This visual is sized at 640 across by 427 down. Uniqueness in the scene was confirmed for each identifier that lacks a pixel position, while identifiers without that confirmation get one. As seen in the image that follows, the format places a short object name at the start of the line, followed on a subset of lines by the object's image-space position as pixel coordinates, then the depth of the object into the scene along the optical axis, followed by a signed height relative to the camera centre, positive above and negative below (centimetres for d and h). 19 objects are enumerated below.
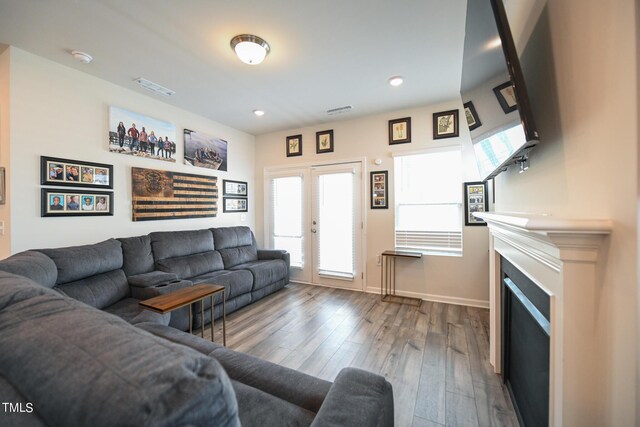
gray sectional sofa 42 -31
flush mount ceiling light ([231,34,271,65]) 217 +144
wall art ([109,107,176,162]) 297 +98
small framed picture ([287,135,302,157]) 457 +121
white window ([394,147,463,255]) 357 +14
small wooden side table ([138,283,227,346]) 188 -69
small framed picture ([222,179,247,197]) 441 +44
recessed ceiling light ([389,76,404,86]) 286 +151
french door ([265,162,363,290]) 412 -16
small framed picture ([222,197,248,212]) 442 +14
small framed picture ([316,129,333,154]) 430 +120
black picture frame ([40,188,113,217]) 245 +12
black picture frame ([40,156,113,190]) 244 +42
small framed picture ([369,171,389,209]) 390 +34
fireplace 75 -33
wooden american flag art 319 +25
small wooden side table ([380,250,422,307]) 366 -101
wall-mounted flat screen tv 103 +60
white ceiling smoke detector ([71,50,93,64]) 235 +149
